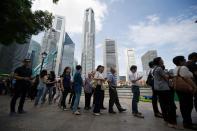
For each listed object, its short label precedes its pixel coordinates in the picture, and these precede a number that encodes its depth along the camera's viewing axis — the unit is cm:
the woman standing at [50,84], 491
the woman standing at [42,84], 455
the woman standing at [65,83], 389
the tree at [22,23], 443
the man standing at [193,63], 252
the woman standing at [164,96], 235
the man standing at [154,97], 318
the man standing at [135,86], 323
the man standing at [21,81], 299
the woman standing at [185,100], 228
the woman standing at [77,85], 330
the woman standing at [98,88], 332
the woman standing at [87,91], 435
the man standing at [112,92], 352
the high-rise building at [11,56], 5023
